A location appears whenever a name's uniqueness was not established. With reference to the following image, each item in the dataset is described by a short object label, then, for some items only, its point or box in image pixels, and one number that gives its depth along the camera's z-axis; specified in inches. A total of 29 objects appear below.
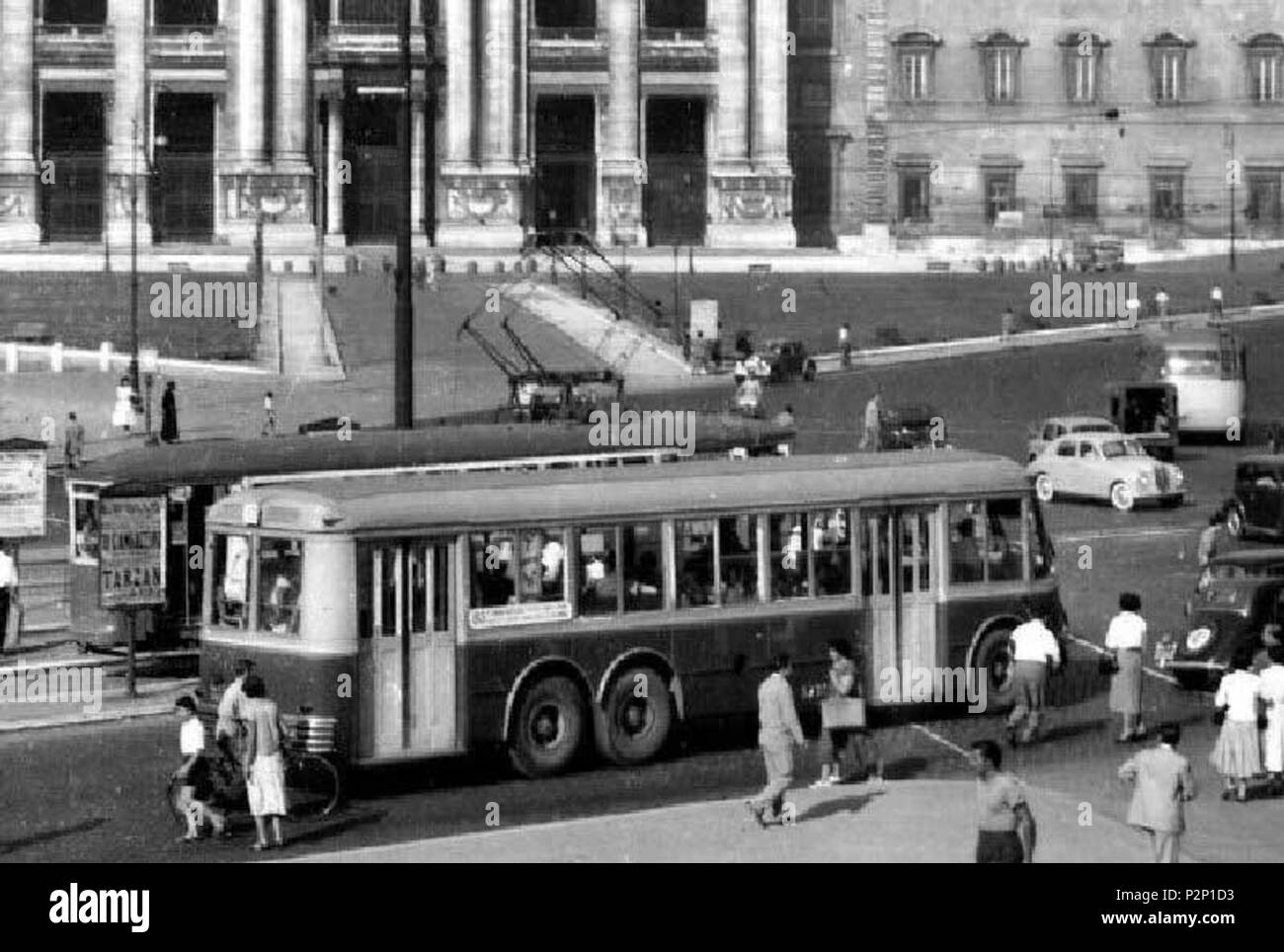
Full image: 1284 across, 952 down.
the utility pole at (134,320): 3039.1
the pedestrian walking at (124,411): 2935.5
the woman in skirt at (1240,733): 1247.5
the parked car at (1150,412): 2689.5
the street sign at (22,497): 1702.8
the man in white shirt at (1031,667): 1373.0
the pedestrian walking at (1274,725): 1270.9
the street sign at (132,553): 1550.2
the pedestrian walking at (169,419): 2662.4
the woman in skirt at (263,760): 1171.9
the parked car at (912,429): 2605.8
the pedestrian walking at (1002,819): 980.6
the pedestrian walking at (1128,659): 1368.1
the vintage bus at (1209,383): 2847.0
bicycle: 1245.7
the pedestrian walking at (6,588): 1700.3
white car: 2374.5
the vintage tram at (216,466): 1574.8
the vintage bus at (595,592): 1283.2
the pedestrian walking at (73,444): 2699.6
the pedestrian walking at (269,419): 2768.2
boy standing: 1192.8
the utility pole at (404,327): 1662.2
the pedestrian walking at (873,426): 2556.6
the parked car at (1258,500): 2118.6
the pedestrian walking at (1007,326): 3609.7
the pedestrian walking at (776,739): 1181.7
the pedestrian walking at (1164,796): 1058.7
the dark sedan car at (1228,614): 1492.4
